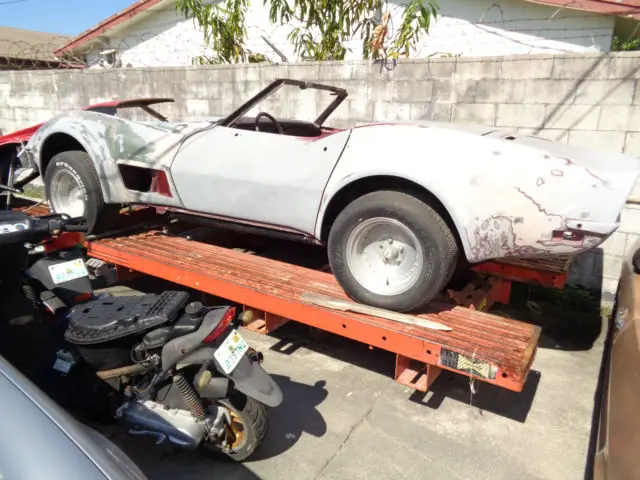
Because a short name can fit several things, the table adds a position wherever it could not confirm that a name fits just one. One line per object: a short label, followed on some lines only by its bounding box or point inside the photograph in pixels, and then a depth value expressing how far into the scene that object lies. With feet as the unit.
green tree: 18.84
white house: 22.12
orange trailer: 8.54
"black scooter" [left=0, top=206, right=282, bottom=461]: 7.41
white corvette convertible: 8.37
